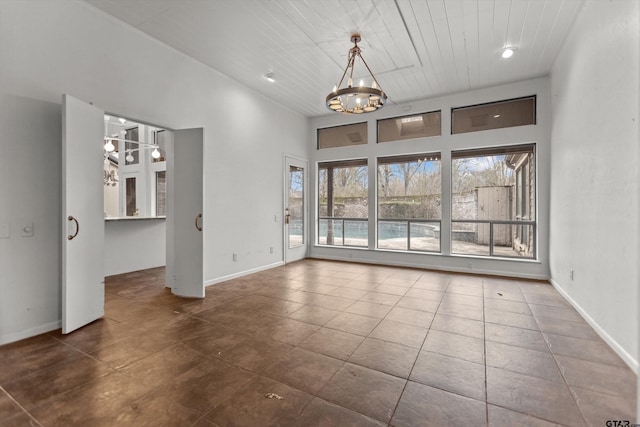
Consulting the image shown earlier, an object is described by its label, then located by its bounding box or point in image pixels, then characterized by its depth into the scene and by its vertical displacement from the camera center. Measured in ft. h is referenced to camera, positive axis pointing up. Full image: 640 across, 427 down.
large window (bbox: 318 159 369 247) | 22.33 +0.69
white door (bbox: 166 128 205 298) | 13.67 -0.07
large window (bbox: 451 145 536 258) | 17.53 +0.62
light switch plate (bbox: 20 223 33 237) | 9.17 -0.59
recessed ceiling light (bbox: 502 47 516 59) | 13.50 +7.42
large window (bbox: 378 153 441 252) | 19.93 +0.67
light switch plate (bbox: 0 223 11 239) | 8.75 -0.59
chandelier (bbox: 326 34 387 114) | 11.23 +4.60
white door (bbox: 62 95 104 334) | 9.45 -0.09
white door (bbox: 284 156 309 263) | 21.35 +0.14
